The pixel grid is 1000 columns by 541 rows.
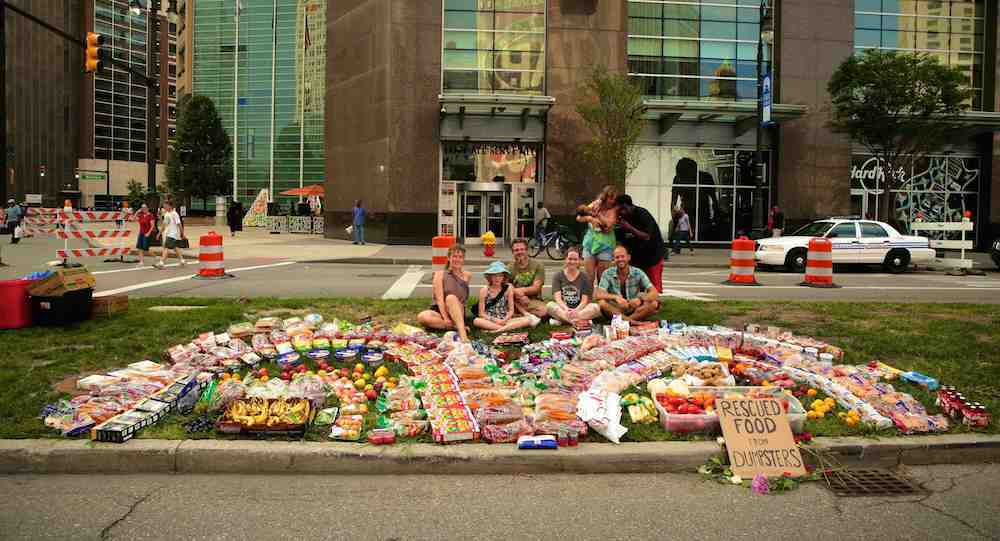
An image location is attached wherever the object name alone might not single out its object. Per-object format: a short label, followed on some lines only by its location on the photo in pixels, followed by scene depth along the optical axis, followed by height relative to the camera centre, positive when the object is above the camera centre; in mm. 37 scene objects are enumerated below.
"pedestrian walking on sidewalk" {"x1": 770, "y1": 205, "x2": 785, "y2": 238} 26984 +844
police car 20781 -89
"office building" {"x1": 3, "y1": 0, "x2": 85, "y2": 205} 84188 +15458
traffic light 20750 +4902
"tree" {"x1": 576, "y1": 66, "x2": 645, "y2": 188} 26969 +4322
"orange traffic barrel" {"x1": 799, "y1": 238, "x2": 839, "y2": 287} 15266 -378
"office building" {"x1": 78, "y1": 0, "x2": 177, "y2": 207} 93750 +16238
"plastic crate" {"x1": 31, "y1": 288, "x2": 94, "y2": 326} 8539 -822
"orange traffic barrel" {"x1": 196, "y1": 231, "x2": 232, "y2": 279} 15993 -405
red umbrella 54188 +3306
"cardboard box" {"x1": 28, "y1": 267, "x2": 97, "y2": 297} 8539 -558
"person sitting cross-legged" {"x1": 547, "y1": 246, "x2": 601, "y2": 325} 9117 -643
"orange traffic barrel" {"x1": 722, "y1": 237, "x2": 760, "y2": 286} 15602 -406
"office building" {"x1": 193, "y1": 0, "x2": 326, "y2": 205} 64188 +13167
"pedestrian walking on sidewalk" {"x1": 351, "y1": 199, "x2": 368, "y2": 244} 30594 +571
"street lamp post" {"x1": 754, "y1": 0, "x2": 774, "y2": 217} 22438 +5313
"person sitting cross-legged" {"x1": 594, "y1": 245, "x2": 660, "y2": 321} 9242 -617
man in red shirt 19375 +197
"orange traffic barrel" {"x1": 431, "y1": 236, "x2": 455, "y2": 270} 14031 -183
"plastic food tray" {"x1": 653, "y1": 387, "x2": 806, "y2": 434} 5660 -1319
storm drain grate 4879 -1552
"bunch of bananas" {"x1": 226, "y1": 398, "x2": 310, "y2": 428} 5590 -1292
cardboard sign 5164 -1352
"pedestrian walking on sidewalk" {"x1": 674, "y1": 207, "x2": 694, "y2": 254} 27312 +507
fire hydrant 22484 -64
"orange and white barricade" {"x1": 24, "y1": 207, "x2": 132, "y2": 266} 20328 +159
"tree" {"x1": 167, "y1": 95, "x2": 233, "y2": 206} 61472 +6799
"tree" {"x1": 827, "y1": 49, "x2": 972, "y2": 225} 25797 +4876
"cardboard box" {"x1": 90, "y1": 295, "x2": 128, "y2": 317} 9098 -844
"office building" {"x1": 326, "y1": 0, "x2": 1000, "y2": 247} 30141 +5012
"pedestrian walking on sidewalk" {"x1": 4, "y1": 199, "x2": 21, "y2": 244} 35184 +931
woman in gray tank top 8750 -670
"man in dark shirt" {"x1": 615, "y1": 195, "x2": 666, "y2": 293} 10250 +86
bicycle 25406 -44
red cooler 8430 -773
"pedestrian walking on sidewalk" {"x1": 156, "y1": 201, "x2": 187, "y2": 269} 18969 +100
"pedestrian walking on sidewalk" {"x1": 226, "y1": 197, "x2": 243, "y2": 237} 39594 +1069
